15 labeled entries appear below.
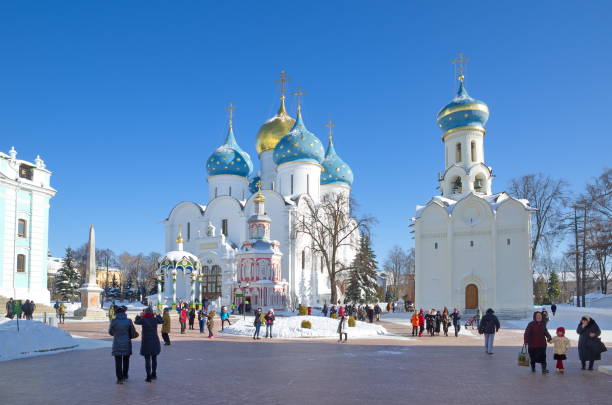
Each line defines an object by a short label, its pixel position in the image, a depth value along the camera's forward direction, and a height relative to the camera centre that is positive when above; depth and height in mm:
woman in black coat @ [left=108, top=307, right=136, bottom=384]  8727 -1225
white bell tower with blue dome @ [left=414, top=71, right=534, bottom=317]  32250 +306
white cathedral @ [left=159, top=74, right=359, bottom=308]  38500 +2428
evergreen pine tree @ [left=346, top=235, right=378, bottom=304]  42312 -1610
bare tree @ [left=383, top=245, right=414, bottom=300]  78388 -1260
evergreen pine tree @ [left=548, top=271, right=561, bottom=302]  57438 -2922
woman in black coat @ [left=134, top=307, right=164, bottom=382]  8883 -1254
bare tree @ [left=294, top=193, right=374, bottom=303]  37312 +2751
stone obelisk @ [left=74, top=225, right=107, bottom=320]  25469 -1608
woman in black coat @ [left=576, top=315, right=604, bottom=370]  10836 -1599
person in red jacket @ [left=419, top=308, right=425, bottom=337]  21094 -2379
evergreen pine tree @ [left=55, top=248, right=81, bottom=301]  48562 -1740
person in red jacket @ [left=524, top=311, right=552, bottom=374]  10453 -1487
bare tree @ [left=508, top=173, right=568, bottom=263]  36719 +3533
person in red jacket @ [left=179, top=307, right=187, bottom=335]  20516 -2184
